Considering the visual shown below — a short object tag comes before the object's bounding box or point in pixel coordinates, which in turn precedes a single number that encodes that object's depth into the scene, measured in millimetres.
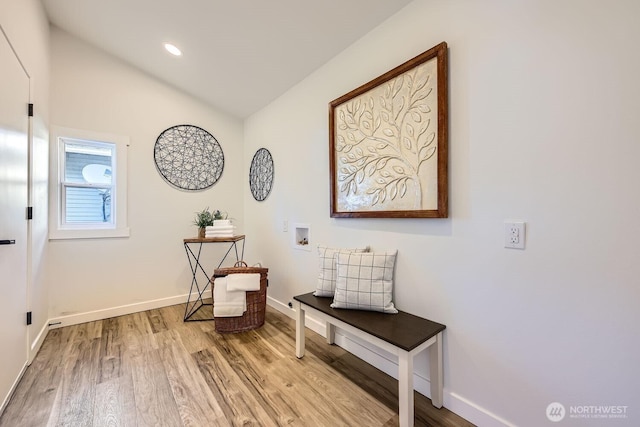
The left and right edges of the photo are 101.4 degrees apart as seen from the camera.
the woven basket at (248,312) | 2463
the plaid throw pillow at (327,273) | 2008
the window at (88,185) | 2650
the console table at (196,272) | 3246
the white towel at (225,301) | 2434
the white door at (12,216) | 1488
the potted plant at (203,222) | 2955
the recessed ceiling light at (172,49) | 2531
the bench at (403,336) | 1307
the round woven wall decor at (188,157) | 3172
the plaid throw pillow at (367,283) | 1716
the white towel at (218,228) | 2949
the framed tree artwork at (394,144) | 1512
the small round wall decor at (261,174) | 3172
